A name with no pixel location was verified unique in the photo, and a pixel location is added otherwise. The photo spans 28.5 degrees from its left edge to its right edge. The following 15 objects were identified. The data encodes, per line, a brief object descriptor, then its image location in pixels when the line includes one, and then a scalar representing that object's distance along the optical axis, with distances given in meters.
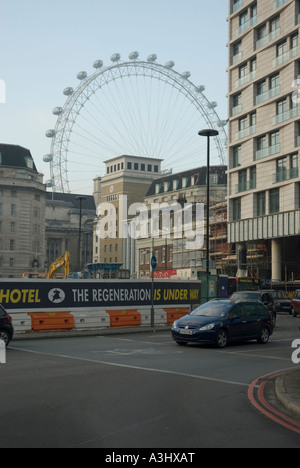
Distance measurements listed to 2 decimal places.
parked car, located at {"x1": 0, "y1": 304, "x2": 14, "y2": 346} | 18.22
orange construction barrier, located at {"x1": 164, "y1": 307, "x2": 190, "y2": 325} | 30.52
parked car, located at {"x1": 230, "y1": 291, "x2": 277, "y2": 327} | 30.41
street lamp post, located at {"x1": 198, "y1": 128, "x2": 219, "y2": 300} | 33.28
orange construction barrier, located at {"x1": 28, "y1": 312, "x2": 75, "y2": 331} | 24.42
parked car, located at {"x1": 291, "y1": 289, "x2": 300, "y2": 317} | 39.97
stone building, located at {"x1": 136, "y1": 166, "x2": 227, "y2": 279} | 88.88
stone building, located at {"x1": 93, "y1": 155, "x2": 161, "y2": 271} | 129.88
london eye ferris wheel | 109.69
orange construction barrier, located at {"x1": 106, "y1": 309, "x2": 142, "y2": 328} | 27.66
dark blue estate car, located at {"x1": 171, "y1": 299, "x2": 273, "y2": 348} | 19.22
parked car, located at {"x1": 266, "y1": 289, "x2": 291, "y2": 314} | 43.81
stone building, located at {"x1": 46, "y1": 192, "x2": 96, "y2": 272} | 163.12
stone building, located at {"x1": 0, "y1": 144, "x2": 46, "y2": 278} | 109.94
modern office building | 56.66
